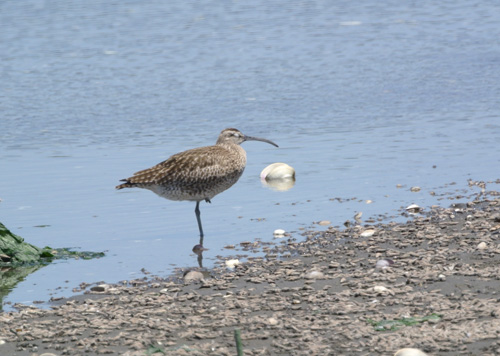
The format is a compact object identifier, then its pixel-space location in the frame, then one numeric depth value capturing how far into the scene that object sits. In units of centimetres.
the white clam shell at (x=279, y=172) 2658
